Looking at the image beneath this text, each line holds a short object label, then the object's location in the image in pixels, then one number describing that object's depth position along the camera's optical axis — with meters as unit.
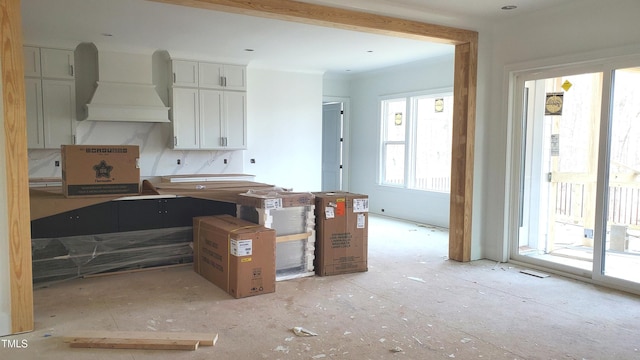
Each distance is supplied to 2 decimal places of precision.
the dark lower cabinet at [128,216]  4.36
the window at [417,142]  7.55
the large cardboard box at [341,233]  4.64
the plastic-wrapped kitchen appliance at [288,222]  4.38
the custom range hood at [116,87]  6.37
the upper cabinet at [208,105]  6.97
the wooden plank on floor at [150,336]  3.10
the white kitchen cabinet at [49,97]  6.14
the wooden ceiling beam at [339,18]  3.91
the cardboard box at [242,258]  3.96
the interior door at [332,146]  9.39
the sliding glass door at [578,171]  4.23
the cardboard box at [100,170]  4.07
